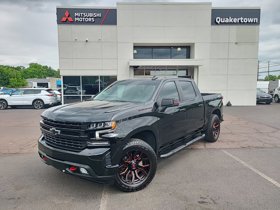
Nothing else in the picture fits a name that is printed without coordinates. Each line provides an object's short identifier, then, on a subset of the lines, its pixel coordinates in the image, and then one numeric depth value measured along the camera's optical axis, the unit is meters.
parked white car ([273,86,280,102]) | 20.84
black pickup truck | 2.92
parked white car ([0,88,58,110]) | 15.21
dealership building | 16.24
